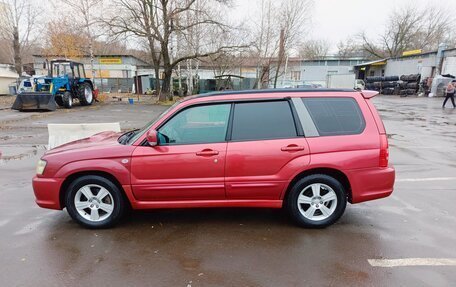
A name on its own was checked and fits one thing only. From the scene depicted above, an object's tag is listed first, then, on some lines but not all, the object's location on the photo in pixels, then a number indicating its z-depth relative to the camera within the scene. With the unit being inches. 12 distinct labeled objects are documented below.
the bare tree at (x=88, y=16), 864.4
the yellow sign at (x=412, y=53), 1451.8
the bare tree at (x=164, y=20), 872.3
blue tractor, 689.0
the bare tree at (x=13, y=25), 1409.9
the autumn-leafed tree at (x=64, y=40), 1148.5
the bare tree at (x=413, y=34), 2028.8
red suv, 142.7
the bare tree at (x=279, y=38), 1280.8
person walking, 785.6
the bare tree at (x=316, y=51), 2313.5
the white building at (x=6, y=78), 1243.8
